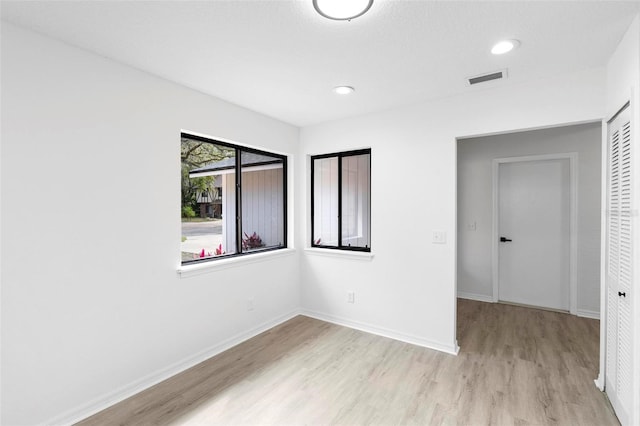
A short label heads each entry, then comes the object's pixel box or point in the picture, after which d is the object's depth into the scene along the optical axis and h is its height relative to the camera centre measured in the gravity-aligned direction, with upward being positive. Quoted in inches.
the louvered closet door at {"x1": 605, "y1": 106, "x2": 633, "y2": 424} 73.7 -15.7
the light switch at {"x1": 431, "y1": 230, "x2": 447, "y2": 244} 119.6 -11.7
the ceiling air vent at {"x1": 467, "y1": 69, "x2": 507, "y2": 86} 96.7 +42.1
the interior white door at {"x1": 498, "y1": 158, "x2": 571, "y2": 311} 159.9 -13.6
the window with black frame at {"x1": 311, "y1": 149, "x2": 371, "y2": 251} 152.6 +3.4
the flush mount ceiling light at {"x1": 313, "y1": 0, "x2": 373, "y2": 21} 62.2 +41.5
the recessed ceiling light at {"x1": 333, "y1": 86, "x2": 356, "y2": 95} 107.5 +42.0
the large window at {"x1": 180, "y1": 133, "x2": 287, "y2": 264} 117.9 +3.6
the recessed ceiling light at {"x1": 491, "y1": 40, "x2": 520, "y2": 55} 78.4 +42.1
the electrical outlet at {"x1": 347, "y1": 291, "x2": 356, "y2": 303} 143.8 -42.0
